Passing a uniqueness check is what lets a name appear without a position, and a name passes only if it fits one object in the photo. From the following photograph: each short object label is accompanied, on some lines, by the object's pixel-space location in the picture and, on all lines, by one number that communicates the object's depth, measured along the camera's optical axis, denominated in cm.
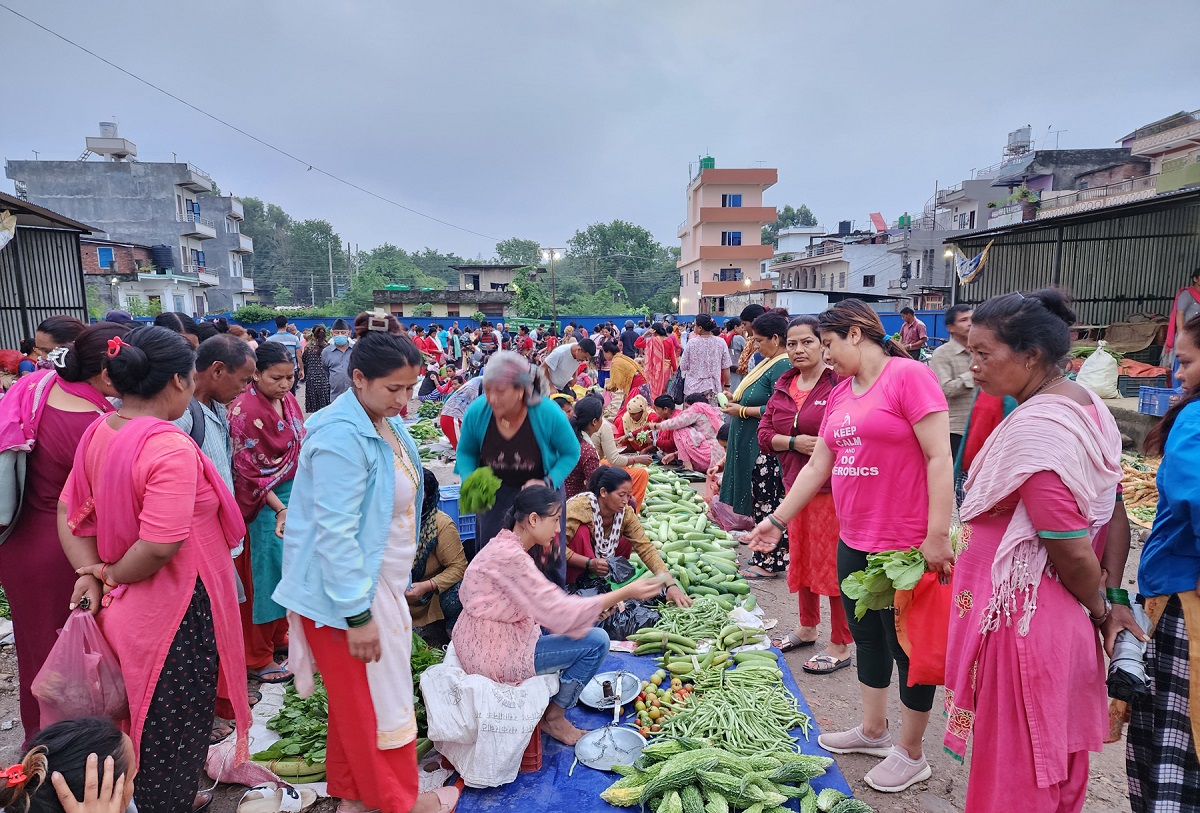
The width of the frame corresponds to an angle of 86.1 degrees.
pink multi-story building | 4269
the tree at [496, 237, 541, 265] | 7744
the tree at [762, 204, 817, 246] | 9038
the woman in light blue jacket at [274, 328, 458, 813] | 225
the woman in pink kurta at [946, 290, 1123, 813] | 189
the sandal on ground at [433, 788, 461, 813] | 263
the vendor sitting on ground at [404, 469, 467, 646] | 377
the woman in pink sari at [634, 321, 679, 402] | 1192
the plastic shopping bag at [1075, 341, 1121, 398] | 930
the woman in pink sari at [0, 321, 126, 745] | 260
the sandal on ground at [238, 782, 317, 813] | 273
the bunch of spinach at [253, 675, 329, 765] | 304
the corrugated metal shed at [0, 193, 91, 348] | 930
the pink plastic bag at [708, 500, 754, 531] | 622
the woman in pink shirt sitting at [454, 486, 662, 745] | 278
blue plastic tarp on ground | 270
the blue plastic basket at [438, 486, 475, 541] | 433
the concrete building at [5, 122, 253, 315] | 3366
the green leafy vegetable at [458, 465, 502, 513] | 336
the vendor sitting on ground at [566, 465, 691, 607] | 422
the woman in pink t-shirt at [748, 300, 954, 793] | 258
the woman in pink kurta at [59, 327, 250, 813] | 213
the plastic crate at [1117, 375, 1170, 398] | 925
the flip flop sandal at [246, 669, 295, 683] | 370
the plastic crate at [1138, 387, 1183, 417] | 764
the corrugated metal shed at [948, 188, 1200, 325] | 1182
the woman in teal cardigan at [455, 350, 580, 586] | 343
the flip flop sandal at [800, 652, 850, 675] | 384
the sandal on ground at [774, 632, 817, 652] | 412
